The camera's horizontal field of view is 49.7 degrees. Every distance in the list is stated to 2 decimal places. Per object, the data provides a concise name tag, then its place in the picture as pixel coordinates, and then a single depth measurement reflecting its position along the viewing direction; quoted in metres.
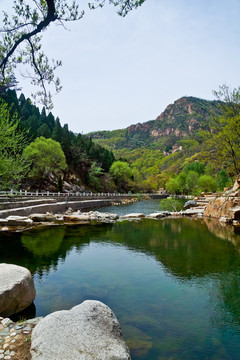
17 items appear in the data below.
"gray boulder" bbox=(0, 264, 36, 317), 6.67
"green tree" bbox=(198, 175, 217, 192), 73.61
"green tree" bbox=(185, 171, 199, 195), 86.00
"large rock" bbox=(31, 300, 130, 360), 4.36
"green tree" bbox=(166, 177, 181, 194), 88.81
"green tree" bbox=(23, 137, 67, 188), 54.34
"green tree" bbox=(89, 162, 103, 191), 75.19
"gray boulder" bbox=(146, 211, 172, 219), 30.56
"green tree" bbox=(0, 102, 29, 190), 16.52
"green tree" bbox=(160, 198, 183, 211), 38.97
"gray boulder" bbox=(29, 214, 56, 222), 23.74
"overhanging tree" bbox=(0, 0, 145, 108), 6.28
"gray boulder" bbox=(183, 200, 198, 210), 40.97
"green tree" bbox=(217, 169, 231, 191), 68.50
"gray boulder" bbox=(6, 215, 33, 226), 20.37
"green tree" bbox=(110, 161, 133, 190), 87.12
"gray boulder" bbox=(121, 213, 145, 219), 30.16
